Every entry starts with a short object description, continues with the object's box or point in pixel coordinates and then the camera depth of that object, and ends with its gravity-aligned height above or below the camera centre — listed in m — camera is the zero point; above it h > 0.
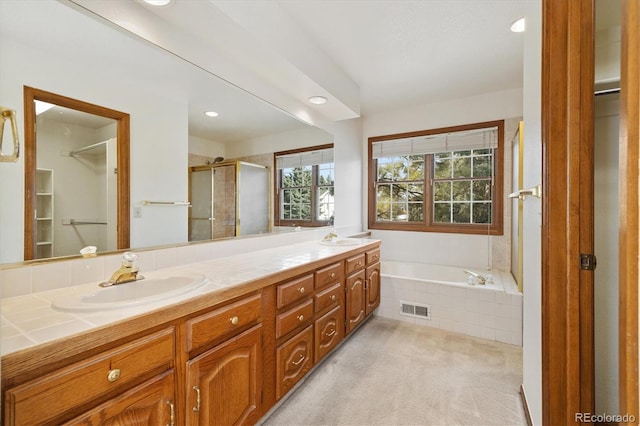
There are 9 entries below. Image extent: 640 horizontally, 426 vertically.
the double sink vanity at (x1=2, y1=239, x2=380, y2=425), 0.74 -0.48
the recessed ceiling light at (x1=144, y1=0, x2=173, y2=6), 1.36 +1.01
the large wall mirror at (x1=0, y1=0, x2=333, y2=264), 1.08 +0.49
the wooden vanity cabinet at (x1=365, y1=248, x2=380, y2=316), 2.71 -0.68
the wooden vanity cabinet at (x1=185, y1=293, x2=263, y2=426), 1.09 -0.65
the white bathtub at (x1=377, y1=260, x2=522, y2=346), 2.54 -0.88
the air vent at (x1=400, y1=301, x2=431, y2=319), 2.91 -1.02
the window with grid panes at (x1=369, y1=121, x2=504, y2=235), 3.33 +0.41
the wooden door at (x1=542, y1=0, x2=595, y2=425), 0.99 +0.03
